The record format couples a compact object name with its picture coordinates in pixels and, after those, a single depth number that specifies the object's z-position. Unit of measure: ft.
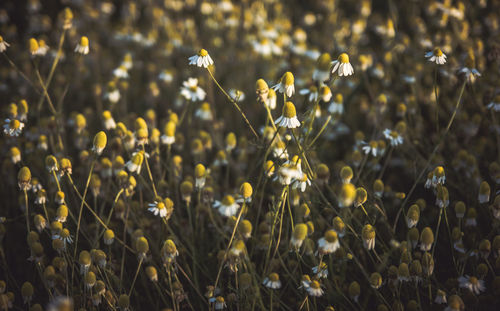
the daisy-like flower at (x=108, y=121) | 4.31
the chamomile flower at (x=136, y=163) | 4.00
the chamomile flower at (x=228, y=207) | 3.97
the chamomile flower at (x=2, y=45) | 4.13
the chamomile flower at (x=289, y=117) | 3.88
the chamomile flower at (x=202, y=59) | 3.93
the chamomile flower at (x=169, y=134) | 4.15
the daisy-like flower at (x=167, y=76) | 4.77
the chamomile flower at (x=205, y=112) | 4.52
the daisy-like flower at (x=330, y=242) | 3.73
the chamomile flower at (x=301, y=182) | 3.88
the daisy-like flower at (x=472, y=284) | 3.82
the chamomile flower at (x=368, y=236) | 3.82
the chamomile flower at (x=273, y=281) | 3.85
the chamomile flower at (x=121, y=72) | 4.56
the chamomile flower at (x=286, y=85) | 3.85
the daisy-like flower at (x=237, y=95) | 3.95
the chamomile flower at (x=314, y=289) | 3.80
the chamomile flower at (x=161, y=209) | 3.96
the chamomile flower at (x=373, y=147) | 4.19
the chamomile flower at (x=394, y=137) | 4.23
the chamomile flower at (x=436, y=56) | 4.03
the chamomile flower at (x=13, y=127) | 4.03
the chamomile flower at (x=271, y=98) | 4.00
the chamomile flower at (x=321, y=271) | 3.85
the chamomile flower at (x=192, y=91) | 4.37
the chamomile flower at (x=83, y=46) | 4.21
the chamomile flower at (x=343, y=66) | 3.91
